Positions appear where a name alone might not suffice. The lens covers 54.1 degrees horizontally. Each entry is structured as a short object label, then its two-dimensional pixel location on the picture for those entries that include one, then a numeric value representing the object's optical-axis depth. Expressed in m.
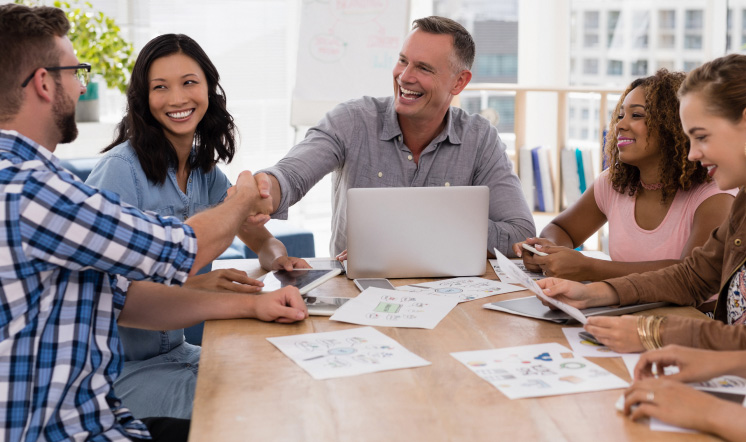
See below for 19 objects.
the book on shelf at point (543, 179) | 3.89
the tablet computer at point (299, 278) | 1.73
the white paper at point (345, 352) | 1.22
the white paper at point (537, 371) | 1.13
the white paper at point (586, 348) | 1.29
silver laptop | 1.77
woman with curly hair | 1.89
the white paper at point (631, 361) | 1.22
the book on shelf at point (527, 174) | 3.91
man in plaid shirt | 1.13
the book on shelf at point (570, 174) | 3.86
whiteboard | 4.09
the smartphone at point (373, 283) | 1.75
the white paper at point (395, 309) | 1.48
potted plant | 3.71
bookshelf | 3.80
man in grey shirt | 2.37
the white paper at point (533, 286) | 1.38
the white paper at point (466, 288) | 1.71
